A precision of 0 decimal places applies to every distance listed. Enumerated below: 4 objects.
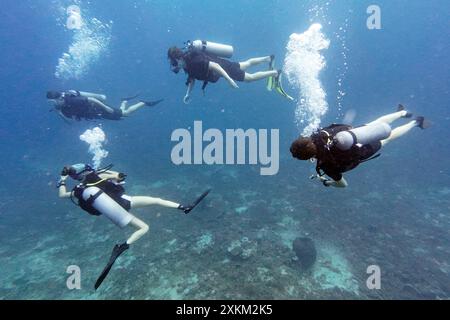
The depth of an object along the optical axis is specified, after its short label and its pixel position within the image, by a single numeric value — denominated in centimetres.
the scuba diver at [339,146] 414
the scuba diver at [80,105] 1076
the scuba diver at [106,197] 618
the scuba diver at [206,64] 761
